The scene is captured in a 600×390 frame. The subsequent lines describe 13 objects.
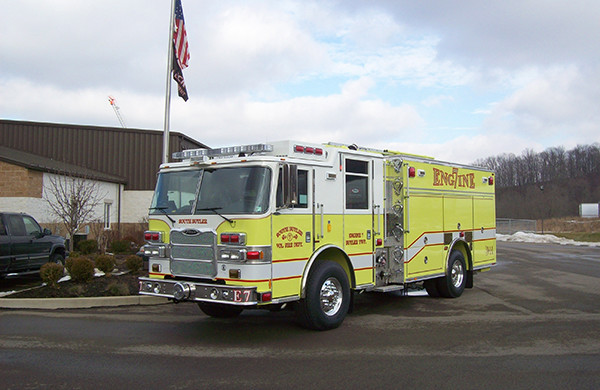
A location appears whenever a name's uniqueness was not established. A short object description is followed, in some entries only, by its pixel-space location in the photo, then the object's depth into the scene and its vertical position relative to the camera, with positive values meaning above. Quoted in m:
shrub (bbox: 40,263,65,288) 11.13 -1.17
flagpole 15.01 +4.23
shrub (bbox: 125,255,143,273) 12.58 -1.08
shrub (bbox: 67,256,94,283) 11.28 -1.09
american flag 15.41 +5.47
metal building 29.16 +4.15
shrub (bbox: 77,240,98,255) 18.59 -0.98
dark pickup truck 11.92 -0.63
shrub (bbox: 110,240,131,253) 19.45 -1.05
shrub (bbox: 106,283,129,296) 10.89 -1.49
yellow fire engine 7.04 -0.14
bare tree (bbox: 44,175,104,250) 16.62 +0.40
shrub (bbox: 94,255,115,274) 12.12 -1.03
